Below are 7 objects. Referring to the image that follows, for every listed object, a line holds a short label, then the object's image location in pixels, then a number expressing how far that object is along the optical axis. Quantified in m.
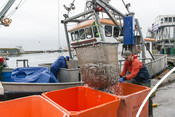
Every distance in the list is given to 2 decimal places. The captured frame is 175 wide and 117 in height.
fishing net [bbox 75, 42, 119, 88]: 2.36
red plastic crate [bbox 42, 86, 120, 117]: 1.95
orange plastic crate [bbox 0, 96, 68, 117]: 2.09
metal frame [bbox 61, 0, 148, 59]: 5.48
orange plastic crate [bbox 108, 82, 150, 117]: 2.27
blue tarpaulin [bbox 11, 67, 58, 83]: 4.19
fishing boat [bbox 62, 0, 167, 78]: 4.82
